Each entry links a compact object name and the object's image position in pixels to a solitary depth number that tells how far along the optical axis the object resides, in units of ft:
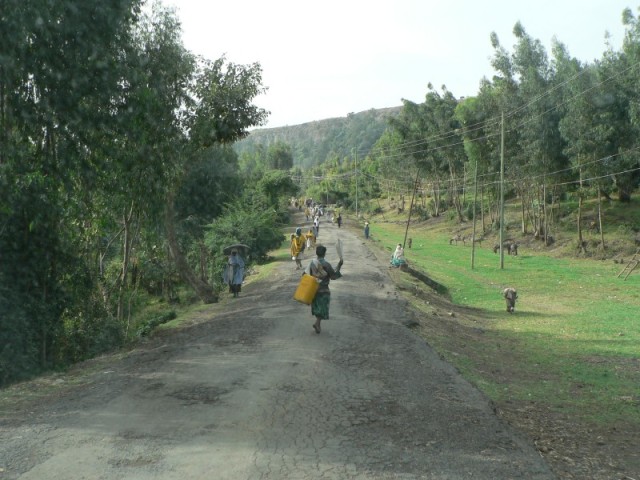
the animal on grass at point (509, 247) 163.47
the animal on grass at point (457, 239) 198.04
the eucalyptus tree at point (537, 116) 157.07
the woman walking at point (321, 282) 40.47
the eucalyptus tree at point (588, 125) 143.02
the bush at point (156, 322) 53.55
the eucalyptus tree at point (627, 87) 134.31
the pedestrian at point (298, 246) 81.09
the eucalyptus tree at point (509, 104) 167.84
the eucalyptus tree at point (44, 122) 36.04
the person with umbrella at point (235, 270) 68.59
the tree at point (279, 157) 470.80
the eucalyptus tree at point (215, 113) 60.18
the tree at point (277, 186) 214.42
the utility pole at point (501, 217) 129.59
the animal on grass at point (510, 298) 75.97
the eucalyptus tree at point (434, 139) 225.76
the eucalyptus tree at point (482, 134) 182.21
